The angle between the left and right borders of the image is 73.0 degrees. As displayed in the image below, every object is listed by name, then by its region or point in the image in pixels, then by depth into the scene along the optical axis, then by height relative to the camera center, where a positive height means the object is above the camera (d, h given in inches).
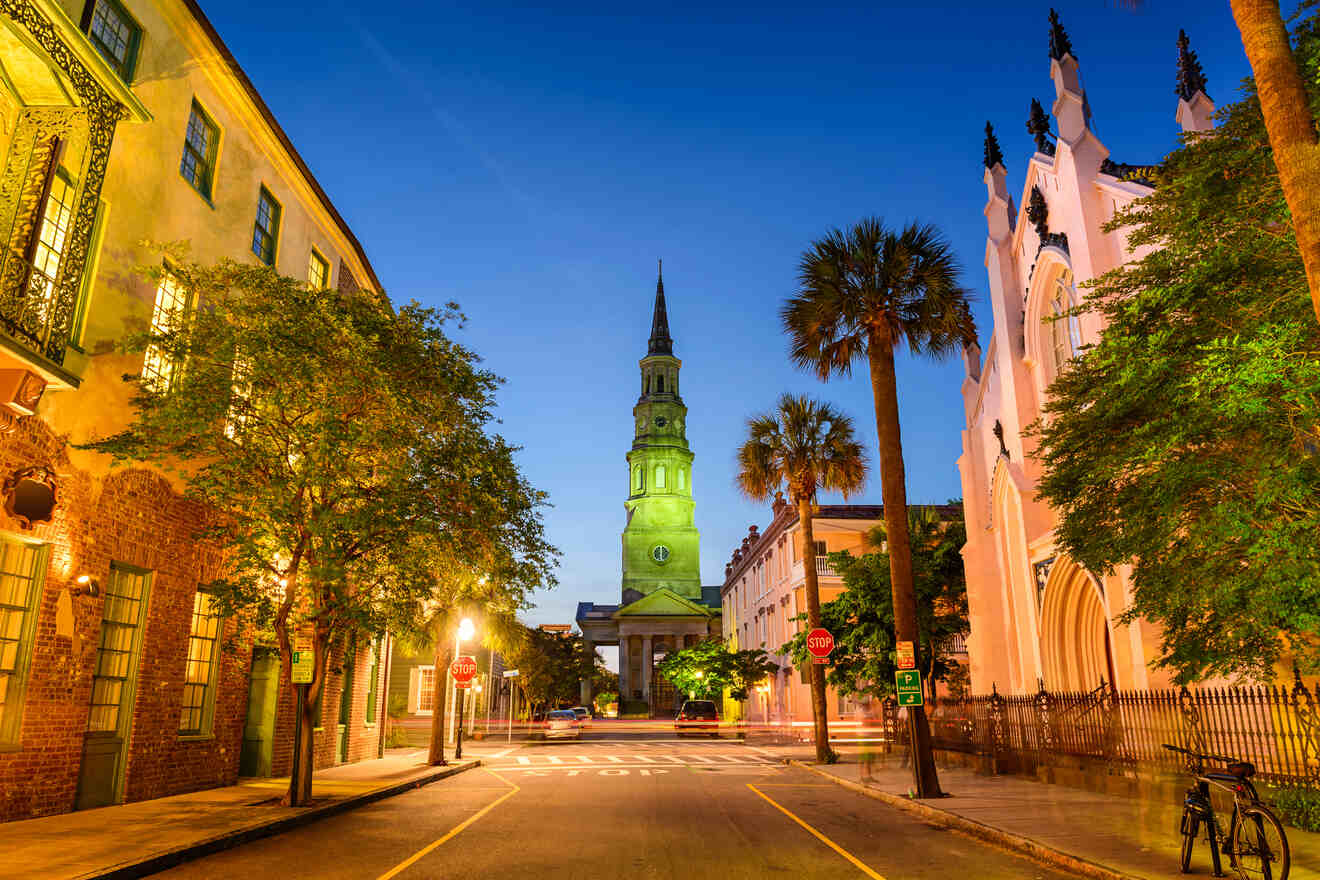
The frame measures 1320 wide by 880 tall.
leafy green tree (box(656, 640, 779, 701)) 2165.4 +56.2
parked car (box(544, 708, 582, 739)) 1808.6 -61.0
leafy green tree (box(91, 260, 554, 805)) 533.3 +153.5
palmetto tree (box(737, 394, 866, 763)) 1150.3 +298.1
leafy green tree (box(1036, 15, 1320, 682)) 406.6 +130.1
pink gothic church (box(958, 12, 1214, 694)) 861.8 +338.6
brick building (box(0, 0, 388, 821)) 442.0 +153.9
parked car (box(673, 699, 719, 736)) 1976.6 -53.8
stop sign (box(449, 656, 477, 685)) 1066.1 +29.7
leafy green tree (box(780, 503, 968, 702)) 1169.4 +99.1
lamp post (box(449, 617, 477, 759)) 1058.1 +75.4
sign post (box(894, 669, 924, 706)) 657.6 +4.5
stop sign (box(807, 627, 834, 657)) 934.4 +50.3
